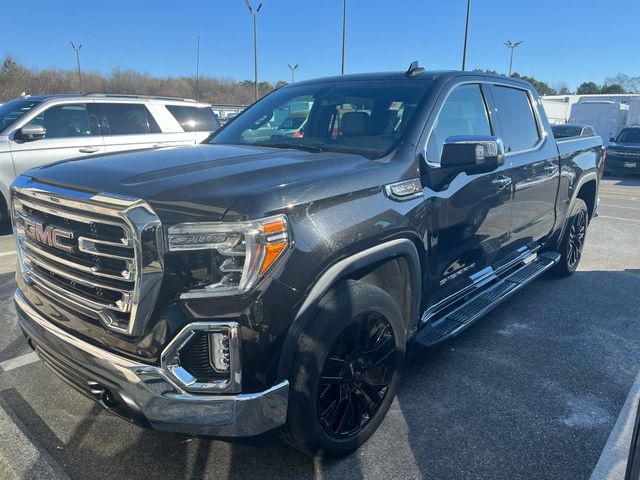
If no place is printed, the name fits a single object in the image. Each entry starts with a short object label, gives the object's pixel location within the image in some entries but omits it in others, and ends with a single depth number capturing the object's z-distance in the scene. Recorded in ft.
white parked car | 23.02
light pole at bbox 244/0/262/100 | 84.35
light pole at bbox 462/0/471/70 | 87.71
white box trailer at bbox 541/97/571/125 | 104.57
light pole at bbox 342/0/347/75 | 92.65
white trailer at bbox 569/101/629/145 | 81.35
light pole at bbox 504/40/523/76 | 136.98
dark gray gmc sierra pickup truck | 6.45
